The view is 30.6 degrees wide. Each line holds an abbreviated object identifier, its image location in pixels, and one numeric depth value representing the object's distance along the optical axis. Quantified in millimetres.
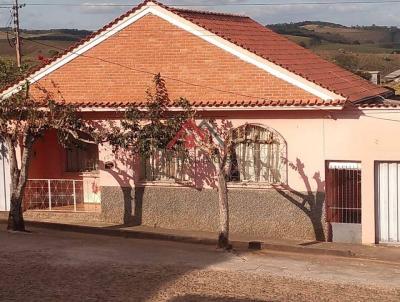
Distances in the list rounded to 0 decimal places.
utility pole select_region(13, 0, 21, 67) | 35094
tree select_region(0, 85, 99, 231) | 15711
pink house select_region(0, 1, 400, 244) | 15492
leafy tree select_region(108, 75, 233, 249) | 15688
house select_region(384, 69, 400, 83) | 43719
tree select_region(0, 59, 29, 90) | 19058
